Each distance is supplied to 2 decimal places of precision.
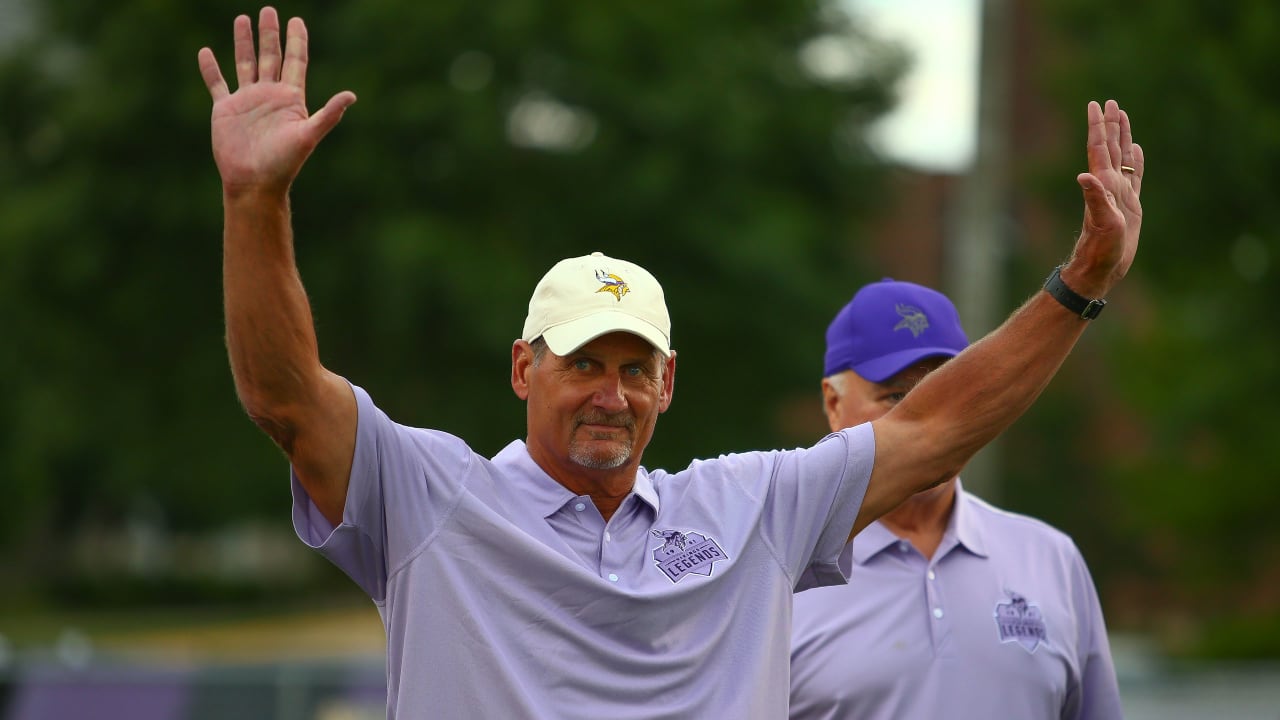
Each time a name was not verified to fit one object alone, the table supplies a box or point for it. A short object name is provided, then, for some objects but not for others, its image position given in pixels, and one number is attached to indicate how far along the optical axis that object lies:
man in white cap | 5.75
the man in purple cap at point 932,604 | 7.58
